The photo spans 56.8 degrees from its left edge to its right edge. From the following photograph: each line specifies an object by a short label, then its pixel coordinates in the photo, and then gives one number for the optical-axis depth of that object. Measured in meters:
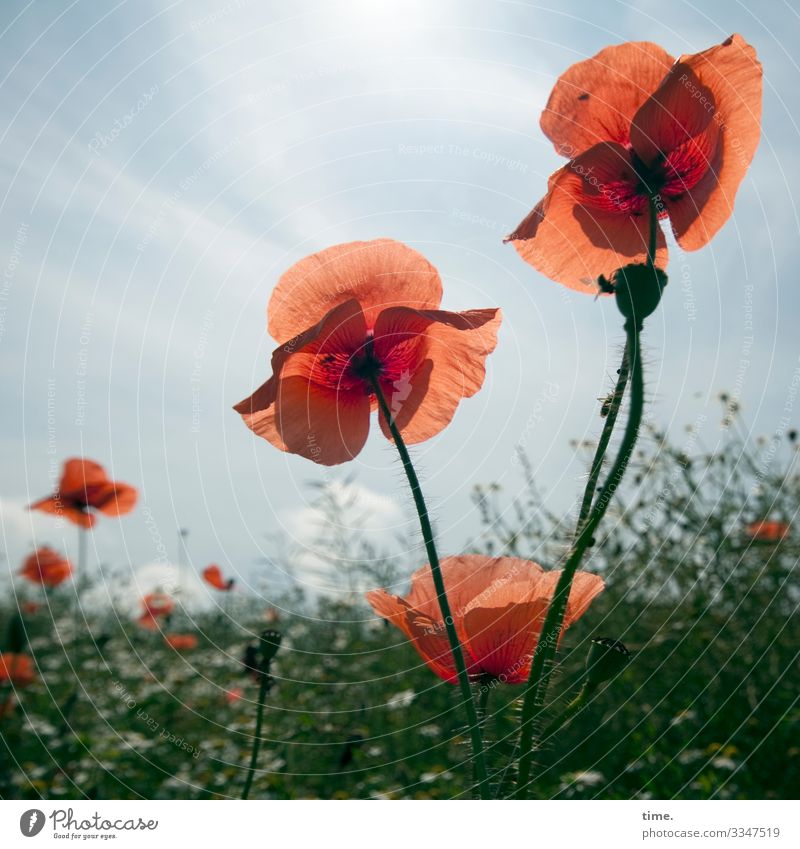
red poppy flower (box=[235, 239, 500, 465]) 0.43
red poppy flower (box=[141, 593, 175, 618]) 2.19
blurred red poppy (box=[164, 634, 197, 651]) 2.43
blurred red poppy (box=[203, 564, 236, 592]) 1.90
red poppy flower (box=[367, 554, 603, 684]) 0.41
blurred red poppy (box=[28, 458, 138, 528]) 1.52
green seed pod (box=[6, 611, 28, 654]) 1.05
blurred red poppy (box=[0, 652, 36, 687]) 1.63
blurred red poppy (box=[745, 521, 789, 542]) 1.69
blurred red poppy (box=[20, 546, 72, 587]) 1.92
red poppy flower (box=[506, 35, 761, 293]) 0.40
